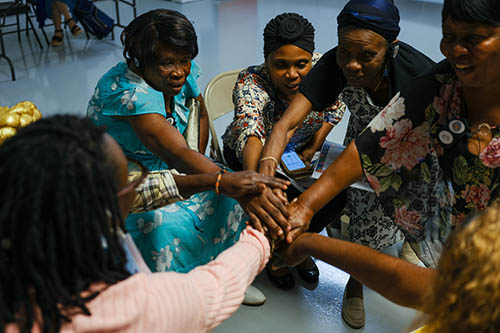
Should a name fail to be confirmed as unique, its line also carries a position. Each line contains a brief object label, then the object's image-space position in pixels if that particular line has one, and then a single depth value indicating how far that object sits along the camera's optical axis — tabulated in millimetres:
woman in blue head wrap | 2160
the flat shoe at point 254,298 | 2598
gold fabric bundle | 2222
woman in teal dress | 2191
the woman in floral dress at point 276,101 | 2609
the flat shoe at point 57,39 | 6625
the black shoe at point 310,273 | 2771
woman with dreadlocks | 1000
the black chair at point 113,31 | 6875
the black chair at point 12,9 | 5430
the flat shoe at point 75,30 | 6859
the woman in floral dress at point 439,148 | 1556
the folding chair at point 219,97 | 2883
